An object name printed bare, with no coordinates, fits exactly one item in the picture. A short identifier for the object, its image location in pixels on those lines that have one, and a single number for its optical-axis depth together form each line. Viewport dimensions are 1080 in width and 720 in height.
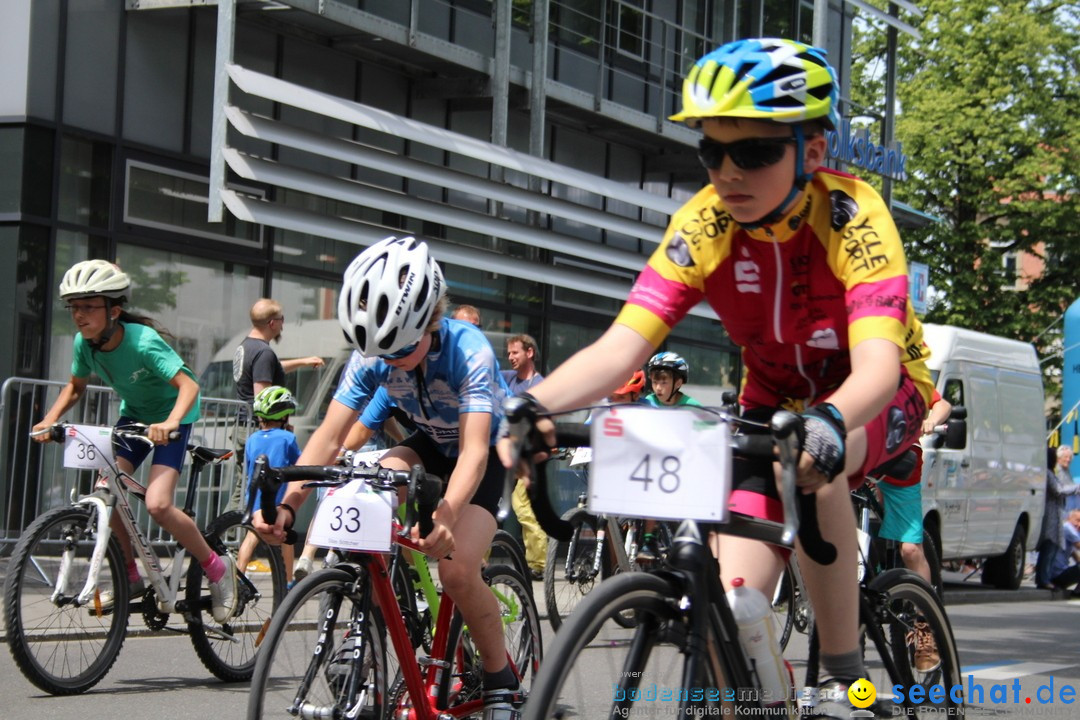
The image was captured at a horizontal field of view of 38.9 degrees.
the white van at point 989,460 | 15.27
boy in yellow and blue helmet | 3.76
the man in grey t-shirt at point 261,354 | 11.98
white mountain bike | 7.22
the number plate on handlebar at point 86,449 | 7.60
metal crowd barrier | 10.89
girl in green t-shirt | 7.64
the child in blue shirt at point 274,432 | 9.93
